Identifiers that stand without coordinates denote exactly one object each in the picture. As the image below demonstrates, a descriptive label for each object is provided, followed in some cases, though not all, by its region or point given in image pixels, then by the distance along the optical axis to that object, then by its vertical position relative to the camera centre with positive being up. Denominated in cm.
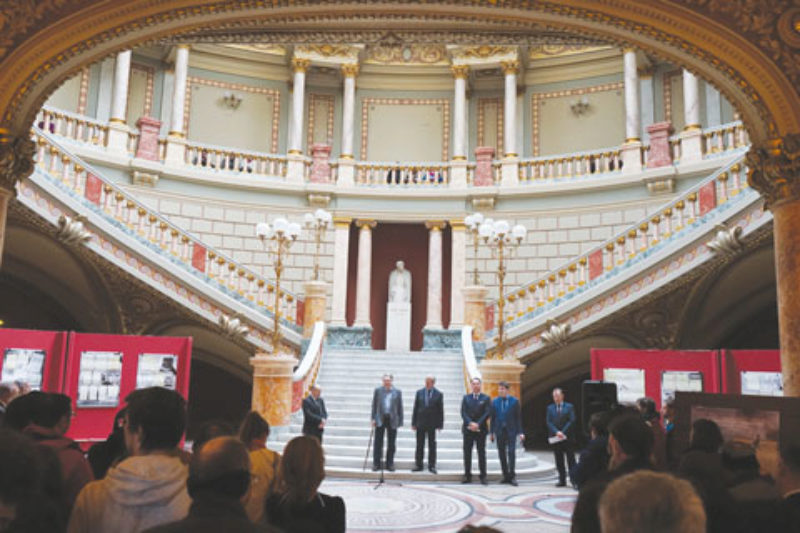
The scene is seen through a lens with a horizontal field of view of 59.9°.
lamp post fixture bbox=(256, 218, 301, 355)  1009 +210
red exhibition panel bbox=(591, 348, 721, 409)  838 +28
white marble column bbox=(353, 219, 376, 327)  1579 +244
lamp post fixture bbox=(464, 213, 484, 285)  1155 +267
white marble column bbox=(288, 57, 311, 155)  1703 +691
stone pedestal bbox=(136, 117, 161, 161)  1521 +509
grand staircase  889 -45
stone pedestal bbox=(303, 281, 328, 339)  1298 +138
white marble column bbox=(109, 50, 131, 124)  1542 +633
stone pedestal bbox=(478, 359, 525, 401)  988 +12
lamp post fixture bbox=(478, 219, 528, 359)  1014 +216
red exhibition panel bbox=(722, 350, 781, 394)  796 +27
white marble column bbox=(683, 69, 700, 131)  1434 +585
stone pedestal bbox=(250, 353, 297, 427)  982 -15
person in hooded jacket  201 -33
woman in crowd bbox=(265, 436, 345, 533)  247 -41
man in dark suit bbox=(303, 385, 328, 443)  832 -46
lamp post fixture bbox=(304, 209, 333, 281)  1243 +285
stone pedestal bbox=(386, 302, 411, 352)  1562 +119
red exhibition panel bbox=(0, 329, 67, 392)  782 +28
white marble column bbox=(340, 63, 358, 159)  1702 +669
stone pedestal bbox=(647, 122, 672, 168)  1442 +494
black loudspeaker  744 -14
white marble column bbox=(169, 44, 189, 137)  1622 +673
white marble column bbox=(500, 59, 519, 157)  1659 +662
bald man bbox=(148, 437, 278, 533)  173 -27
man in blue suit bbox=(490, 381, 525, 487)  837 -55
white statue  1595 +217
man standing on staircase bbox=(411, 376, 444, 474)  863 -46
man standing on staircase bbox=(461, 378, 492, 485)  834 -50
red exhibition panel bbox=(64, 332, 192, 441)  822 +1
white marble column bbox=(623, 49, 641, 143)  1531 +641
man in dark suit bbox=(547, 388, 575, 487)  832 -49
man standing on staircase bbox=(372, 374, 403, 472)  855 -49
